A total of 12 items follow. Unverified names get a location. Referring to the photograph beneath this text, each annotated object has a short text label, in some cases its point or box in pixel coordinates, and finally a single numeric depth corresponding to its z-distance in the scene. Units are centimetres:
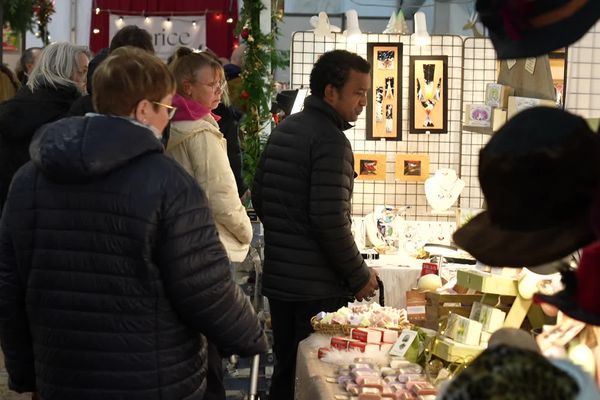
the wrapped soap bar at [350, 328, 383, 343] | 363
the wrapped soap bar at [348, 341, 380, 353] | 358
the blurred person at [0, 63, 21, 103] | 731
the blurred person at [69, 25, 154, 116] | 457
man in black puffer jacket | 418
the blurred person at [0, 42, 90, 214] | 480
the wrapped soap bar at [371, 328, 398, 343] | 366
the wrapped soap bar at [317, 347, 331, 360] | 351
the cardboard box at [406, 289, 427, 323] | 400
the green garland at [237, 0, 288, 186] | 677
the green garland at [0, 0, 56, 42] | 1235
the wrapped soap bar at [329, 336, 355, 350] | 358
